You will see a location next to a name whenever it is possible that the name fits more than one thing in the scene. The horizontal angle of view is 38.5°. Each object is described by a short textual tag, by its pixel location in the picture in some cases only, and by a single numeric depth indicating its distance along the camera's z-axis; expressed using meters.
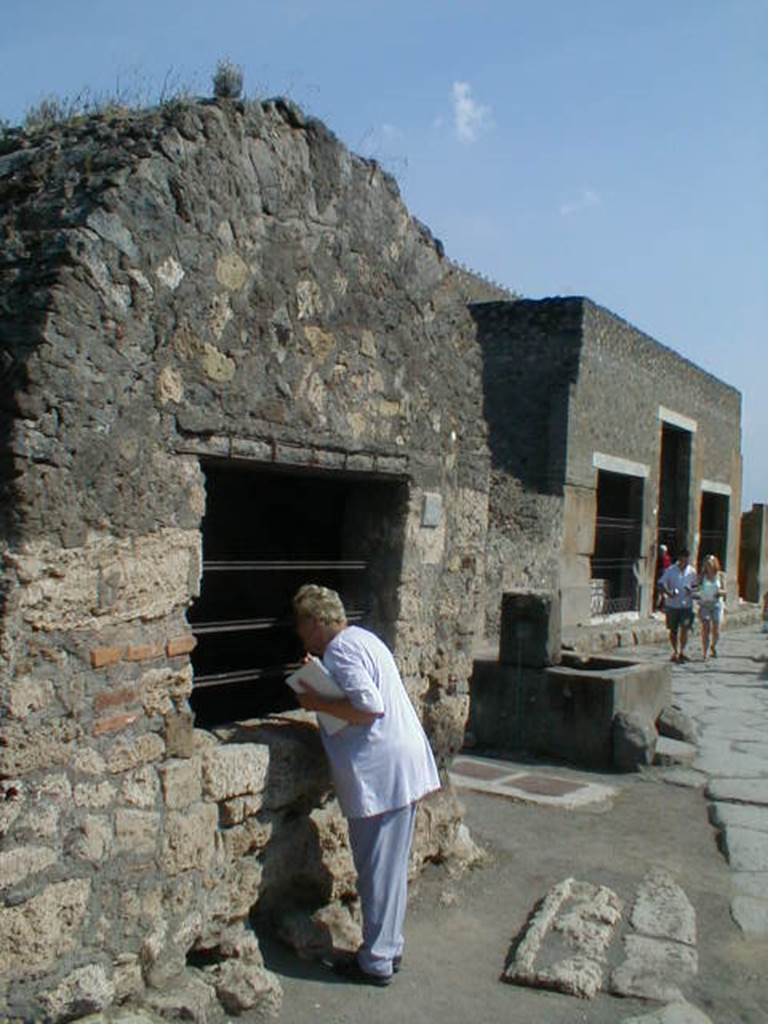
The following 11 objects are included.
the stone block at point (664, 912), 4.69
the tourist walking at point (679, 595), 13.34
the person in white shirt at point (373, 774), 3.96
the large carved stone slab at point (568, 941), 4.12
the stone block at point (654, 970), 4.09
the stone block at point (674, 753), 7.95
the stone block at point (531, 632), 8.38
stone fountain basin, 7.97
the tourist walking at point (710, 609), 14.57
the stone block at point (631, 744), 7.82
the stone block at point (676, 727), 8.64
